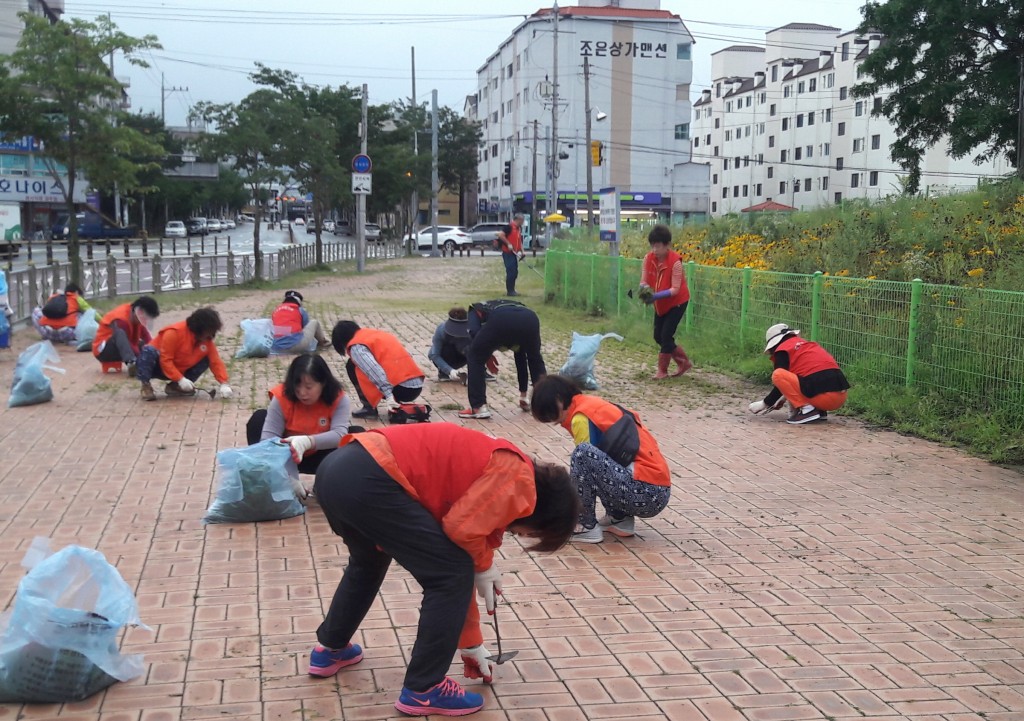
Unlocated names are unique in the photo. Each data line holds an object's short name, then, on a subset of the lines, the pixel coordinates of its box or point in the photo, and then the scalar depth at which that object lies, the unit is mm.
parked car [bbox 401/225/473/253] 49250
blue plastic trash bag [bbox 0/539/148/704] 3617
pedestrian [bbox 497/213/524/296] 21312
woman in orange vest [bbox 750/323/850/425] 9195
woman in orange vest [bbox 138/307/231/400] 9727
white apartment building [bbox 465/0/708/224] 64188
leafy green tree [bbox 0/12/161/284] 20578
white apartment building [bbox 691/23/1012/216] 58688
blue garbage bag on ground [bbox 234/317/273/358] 12906
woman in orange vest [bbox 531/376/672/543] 5484
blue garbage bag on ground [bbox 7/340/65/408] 9766
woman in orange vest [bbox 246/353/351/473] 5812
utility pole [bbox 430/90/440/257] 45875
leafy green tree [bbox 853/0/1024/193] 24469
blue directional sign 30841
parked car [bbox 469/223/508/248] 54688
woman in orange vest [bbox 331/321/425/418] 8062
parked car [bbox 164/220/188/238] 65438
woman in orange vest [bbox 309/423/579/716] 3318
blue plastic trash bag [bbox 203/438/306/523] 5922
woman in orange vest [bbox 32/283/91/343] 13867
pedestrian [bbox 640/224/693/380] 11219
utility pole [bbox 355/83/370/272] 32844
